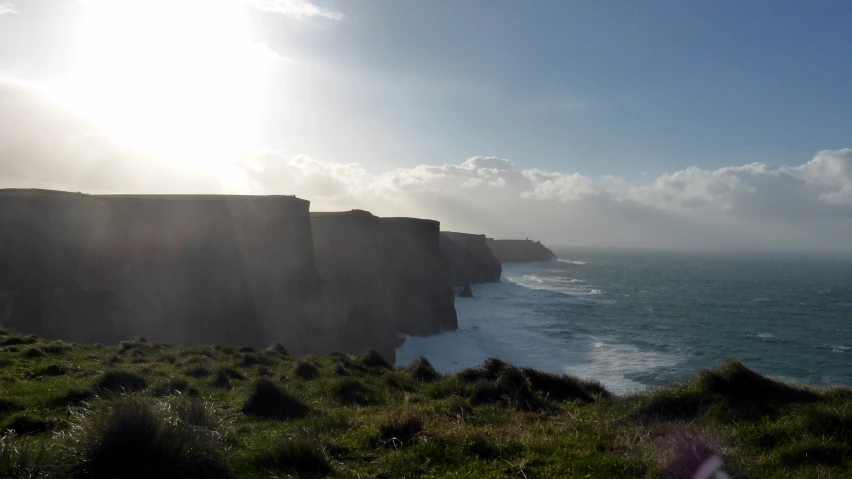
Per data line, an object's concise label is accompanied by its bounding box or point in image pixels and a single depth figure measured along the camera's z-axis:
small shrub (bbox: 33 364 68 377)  12.65
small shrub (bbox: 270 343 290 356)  21.50
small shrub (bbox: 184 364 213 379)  14.44
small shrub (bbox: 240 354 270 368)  17.47
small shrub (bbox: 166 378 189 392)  11.69
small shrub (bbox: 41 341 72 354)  16.56
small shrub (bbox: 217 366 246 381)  14.48
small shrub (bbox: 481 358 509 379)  12.91
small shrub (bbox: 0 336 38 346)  16.97
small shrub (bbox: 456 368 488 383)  12.67
